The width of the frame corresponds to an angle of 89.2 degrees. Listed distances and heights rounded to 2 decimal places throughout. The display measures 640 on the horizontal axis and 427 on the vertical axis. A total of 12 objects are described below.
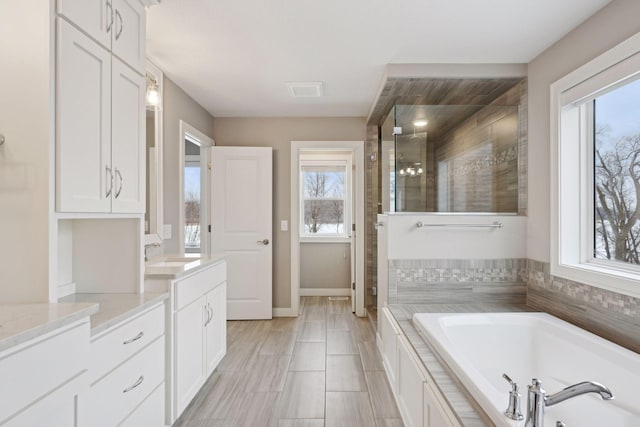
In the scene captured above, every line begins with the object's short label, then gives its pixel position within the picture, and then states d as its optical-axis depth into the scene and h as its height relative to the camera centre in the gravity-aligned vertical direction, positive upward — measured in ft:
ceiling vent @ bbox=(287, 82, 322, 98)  9.59 +3.85
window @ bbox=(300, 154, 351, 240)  16.39 +0.79
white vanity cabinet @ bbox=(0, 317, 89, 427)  2.77 -1.55
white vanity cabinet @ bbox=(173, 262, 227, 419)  6.13 -2.49
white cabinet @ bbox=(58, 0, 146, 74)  4.30 +2.85
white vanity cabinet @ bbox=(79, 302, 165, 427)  4.00 -2.23
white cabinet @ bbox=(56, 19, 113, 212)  4.09 +1.24
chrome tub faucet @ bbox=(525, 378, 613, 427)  3.44 -2.02
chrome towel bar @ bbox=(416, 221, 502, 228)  8.38 -0.27
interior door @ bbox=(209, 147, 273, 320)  12.19 -0.42
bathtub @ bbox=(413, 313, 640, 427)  4.51 -2.48
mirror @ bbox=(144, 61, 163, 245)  8.13 +1.38
